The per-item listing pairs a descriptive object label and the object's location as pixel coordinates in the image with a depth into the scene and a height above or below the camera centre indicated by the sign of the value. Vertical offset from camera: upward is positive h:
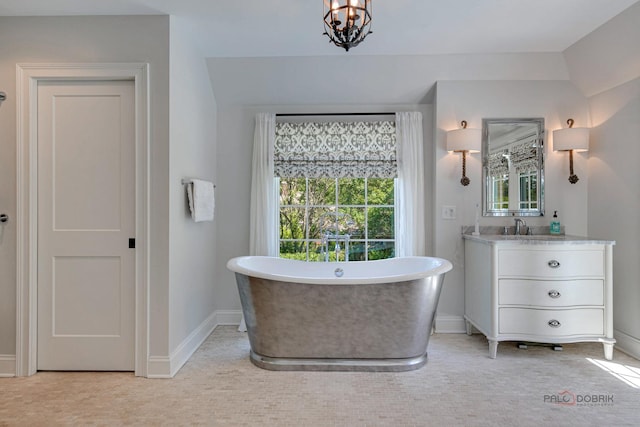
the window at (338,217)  3.73 -0.03
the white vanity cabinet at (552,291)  2.72 -0.56
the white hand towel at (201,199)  2.81 +0.11
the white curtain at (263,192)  3.54 +0.20
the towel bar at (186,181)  2.77 +0.24
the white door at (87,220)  2.55 -0.04
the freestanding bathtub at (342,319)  2.53 -0.71
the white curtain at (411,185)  3.49 +0.26
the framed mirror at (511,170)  3.36 +0.38
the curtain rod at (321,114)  3.59 +0.93
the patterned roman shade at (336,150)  3.55 +0.59
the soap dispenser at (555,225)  3.29 -0.10
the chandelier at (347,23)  1.60 +0.82
